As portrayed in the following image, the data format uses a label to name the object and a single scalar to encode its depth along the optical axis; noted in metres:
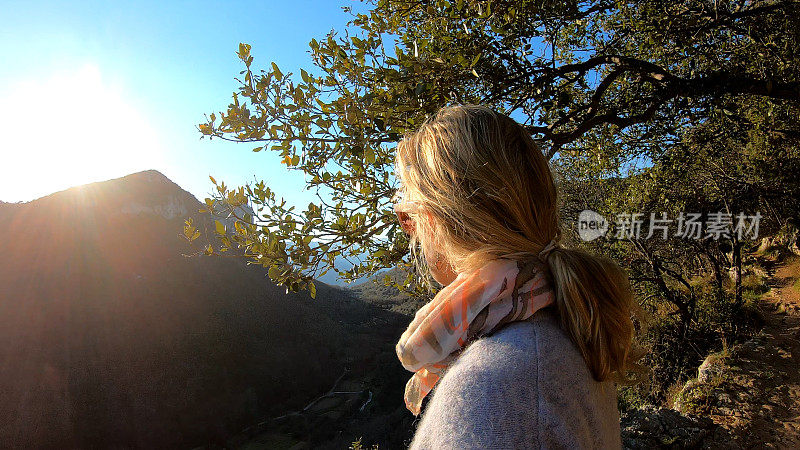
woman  0.80
